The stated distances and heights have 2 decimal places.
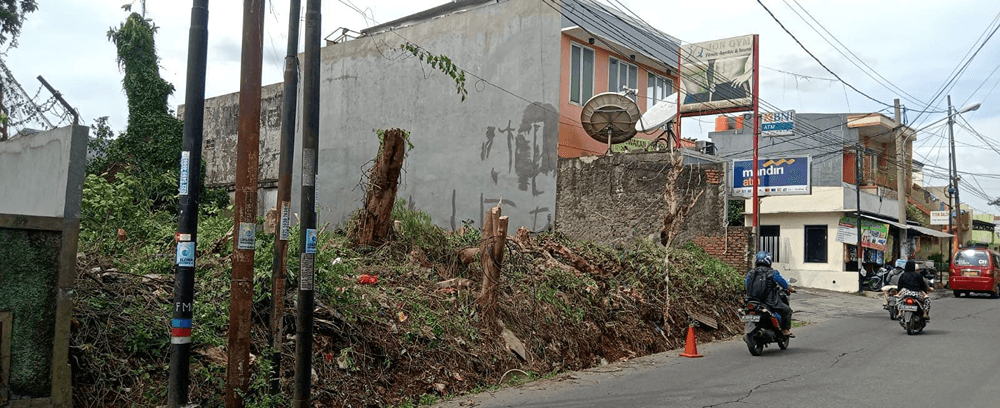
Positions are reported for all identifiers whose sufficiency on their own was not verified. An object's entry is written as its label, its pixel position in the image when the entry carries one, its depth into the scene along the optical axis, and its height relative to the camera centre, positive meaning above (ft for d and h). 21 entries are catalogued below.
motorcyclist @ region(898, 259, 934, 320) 49.52 -1.41
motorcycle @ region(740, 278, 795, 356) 38.93 -3.67
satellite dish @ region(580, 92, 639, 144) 69.56 +12.85
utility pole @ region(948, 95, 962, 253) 122.72 +15.52
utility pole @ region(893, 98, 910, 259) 110.83 +11.11
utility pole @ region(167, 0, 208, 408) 20.65 +0.27
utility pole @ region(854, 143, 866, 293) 97.34 +1.40
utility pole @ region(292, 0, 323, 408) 23.24 +0.58
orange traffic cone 39.96 -4.95
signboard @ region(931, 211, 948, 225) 124.36 +7.44
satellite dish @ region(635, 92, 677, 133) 74.18 +14.06
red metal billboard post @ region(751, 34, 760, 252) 64.84 +9.42
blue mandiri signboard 80.59 +9.07
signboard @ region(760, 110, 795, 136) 108.58 +21.50
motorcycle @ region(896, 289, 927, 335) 48.19 -3.31
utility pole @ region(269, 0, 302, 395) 24.73 +1.83
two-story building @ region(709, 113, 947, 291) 102.47 +7.48
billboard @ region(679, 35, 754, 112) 79.92 +20.40
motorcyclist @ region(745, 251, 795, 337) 39.70 -1.77
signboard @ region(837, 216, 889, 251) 99.19 +3.71
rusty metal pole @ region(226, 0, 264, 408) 21.91 +2.07
